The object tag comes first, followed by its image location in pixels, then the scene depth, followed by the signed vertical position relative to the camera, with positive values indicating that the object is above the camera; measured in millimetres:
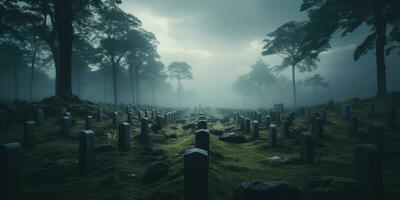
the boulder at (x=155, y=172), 5785 -1495
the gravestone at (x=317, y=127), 11023 -1083
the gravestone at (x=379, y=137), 7918 -1087
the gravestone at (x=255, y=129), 12514 -1256
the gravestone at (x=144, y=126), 11198 -922
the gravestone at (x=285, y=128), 12177 -1213
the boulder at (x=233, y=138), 11631 -1543
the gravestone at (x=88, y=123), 12092 -816
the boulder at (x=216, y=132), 14109 -1538
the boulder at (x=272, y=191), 4133 -1373
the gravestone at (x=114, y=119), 14719 -804
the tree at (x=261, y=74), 66188 +6743
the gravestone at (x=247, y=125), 14800 -1258
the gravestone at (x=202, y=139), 7496 -1003
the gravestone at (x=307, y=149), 7244 -1289
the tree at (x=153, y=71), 51200 +6412
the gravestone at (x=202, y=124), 10837 -867
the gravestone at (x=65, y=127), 10828 -874
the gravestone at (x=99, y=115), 16194 -666
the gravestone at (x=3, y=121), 11156 -630
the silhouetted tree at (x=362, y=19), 20625 +6571
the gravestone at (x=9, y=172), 4496 -1096
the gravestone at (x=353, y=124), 12026 -1083
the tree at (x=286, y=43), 36219 +7724
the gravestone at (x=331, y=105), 20803 -346
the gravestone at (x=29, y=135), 8719 -948
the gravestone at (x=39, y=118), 12677 -585
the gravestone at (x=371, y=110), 15711 -592
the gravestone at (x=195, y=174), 4266 -1111
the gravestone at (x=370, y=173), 4648 -1265
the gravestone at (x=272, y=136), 10000 -1267
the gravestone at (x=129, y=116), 16347 -726
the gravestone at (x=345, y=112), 15571 -707
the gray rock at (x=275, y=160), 7426 -1628
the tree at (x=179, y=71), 66250 +8032
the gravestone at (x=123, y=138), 8852 -1104
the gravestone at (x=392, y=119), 12008 -864
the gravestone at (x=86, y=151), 6543 -1134
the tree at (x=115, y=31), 31906 +8950
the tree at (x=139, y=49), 36094 +7940
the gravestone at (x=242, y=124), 15894 -1329
